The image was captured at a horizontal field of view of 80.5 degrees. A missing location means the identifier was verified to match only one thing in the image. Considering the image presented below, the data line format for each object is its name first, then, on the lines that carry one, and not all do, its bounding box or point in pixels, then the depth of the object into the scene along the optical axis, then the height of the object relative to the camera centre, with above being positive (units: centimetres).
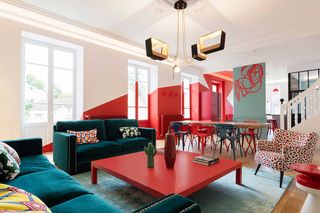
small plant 235 -57
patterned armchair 267 -65
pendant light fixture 304 +102
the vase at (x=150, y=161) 235 -67
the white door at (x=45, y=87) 436 +52
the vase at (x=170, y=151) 229 -52
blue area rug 210 -109
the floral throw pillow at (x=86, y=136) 350 -53
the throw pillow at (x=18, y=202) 90 -50
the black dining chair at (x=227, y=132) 416 -55
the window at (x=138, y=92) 654 +59
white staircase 489 -6
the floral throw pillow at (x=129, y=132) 428 -54
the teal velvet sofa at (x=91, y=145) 303 -68
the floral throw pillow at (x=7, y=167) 166 -53
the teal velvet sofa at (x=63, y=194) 88 -64
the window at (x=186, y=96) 888 +58
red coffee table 179 -74
